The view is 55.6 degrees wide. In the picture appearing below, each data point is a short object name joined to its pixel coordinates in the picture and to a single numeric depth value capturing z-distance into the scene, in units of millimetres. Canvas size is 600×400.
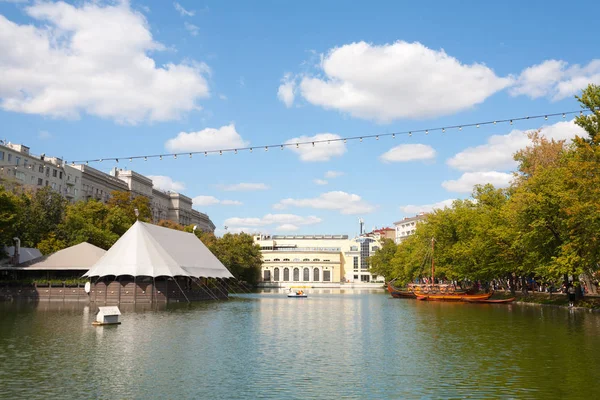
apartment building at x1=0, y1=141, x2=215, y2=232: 101688
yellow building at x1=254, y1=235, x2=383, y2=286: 192000
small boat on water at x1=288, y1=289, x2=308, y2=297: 93269
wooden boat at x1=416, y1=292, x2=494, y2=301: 73875
